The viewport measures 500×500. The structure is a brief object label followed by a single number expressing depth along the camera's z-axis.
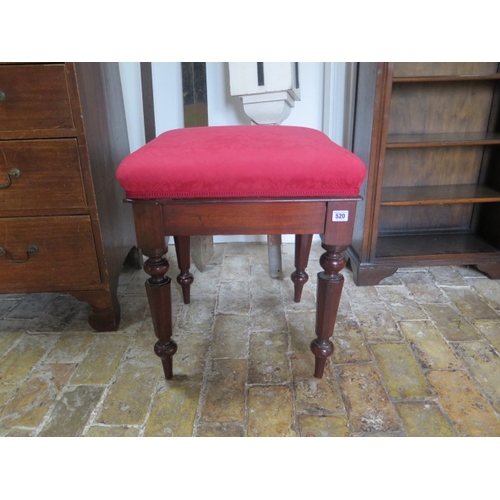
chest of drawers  1.01
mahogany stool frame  0.86
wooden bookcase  1.45
